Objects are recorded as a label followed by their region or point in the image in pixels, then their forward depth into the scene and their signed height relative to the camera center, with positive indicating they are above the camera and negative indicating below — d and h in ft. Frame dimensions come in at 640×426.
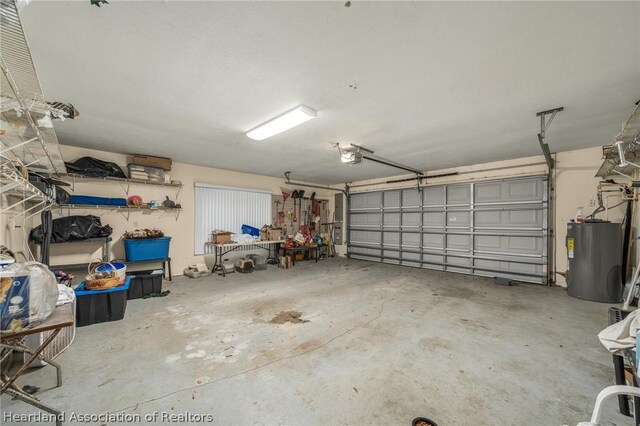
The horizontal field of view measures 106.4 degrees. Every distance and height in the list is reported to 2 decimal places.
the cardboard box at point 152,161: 15.30 +3.47
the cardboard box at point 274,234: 20.70 -1.74
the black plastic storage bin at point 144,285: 12.46 -3.79
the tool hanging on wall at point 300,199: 25.39 +1.68
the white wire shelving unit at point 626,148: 7.29 +2.52
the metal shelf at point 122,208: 13.39 +0.35
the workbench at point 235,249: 18.48 -3.09
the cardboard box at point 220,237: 17.78 -1.74
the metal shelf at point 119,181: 13.59 +2.04
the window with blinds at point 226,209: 18.51 +0.41
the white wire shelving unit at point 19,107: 3.19 +2.18
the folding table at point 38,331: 4.22 -2.17
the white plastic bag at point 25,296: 4.18 -1.54
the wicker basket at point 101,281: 9.41 -2.70
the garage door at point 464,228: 15.98 -1.01
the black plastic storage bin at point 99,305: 9.21 -3.62
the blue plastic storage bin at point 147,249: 14.26 -2.16
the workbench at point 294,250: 21.97 -3.45
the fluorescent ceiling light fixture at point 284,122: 8.76 +3.77
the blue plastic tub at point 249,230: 20.34 -1.35
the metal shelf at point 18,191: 5.24 +0.68
